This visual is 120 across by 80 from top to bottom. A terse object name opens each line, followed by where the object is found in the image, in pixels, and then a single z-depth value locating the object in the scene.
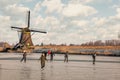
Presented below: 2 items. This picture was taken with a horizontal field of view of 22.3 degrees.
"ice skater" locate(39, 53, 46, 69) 29.49
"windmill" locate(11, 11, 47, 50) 93.80
